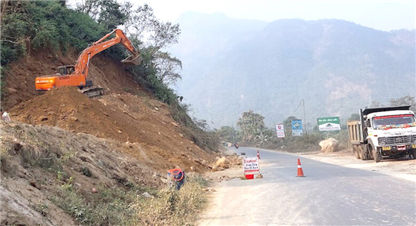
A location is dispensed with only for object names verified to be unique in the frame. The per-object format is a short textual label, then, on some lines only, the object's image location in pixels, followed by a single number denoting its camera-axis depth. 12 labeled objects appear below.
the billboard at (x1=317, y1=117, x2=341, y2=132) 64.00
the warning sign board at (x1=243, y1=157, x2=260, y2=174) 18.38
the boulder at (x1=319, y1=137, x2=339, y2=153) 44.97
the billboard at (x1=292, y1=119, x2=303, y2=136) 69.88
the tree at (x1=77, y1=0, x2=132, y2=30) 38.88
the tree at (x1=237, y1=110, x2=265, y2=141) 98.75
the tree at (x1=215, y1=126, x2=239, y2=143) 116.42
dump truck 22.83
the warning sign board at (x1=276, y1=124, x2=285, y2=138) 71.56
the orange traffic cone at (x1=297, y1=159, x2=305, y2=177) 18.54
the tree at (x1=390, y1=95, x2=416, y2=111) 73.19
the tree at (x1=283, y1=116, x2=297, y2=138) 82.38
